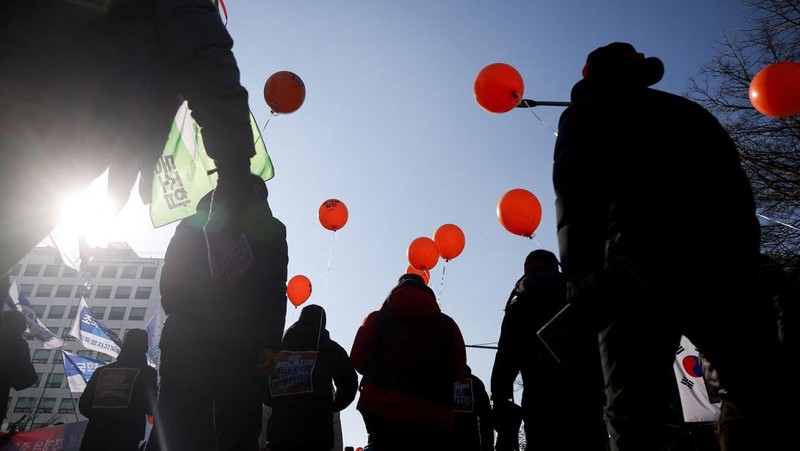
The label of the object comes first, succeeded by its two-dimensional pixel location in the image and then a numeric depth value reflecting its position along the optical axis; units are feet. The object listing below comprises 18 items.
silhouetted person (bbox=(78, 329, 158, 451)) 14.60
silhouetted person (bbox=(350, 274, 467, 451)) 10.61
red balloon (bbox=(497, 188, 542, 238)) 24.89
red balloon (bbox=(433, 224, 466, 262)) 31.42
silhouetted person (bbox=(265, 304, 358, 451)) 12.44
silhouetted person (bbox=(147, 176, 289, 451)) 6.53
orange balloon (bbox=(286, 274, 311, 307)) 33.71
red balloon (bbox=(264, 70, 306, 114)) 22.50
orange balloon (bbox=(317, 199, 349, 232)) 31.71
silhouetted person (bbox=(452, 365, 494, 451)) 15.67
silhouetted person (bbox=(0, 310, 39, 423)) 12.71
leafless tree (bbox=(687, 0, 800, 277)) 38.58
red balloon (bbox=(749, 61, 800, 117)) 20.29
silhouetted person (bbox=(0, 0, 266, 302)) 3.64
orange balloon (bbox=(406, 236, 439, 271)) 31.07
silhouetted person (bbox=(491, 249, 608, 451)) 9.63
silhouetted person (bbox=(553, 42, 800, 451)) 4.61
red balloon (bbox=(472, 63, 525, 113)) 22.25
